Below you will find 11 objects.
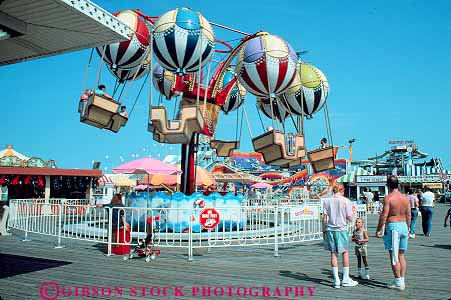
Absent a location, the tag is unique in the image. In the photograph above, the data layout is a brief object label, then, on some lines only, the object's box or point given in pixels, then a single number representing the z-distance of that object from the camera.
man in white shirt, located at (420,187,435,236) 12.58
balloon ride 10.62
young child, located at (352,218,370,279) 6.42
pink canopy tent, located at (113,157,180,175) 15.05
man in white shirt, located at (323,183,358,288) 5.94
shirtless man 5.68
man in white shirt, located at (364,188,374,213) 27.02
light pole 50.42
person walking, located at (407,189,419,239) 13.09
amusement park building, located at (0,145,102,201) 24.09
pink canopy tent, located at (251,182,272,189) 40.08
